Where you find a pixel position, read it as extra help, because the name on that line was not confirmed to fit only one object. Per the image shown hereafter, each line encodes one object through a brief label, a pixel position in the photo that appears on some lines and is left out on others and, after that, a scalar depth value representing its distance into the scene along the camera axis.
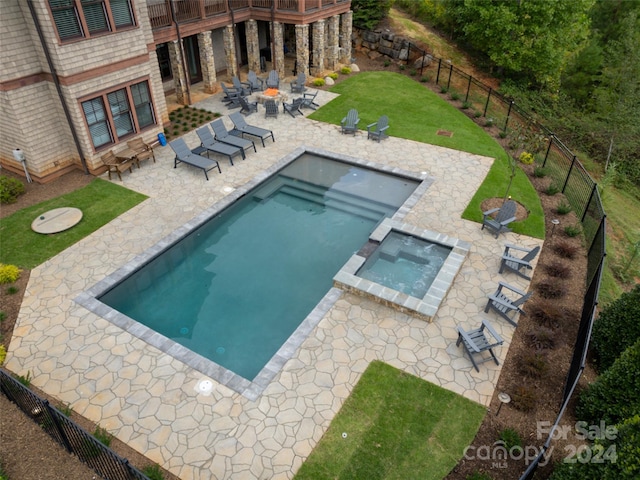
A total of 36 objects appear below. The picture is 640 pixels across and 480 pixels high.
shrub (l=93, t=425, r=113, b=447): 8.62
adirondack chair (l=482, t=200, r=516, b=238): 14.34
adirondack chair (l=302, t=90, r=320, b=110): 23.26
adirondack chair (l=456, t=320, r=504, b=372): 10.23
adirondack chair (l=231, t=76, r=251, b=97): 23.50
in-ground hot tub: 11.85
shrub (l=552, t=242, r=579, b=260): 13.80
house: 14.52
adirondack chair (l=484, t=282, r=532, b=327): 11.34
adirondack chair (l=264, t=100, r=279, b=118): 21.99
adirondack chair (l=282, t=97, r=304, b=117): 22.48
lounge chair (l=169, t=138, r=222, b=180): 17.33
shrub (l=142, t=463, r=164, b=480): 8.06
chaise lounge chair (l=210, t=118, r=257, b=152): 18.76
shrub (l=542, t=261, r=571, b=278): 13.08
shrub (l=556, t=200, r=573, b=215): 15.57
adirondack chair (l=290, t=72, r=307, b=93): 24.30
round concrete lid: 14.52
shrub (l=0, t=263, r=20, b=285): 12.55
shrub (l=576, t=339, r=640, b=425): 7.98
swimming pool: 11.26
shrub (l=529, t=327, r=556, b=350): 10.97
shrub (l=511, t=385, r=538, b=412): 9.54
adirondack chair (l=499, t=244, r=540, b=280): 12.78
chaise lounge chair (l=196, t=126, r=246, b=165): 18.17
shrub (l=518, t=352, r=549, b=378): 10.20
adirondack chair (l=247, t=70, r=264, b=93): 24.38
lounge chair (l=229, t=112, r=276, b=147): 19.69
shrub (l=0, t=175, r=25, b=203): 15.58
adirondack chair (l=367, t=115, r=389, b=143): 20.16
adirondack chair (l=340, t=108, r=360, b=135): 20.80
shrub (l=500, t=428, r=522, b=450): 8.81
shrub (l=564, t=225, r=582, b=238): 14.60
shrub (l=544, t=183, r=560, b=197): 16.64
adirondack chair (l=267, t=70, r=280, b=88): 24.55
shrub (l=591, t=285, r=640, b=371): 9.69
